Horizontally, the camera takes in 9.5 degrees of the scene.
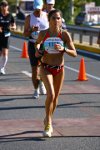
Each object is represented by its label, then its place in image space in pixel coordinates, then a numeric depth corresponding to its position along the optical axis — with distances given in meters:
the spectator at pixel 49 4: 11.44
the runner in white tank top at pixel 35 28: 11.18
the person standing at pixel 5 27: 15.08
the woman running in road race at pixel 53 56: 8.17
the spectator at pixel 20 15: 47.49
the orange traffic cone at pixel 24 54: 20.64
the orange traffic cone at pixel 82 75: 14.41
